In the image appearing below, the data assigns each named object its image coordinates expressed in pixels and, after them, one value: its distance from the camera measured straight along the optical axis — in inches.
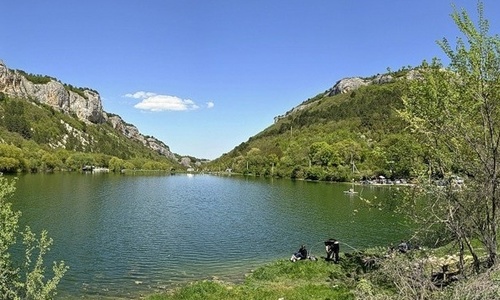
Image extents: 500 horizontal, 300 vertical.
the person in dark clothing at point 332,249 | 1078.4
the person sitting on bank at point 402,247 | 1020.2
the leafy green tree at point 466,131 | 606.9
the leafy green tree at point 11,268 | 503.2
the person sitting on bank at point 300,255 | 1075.0
